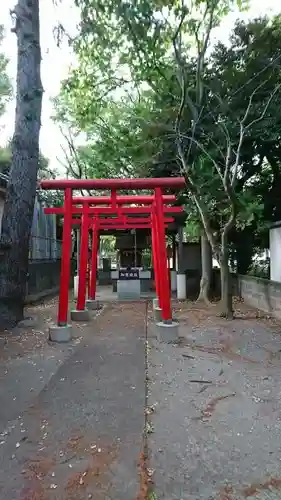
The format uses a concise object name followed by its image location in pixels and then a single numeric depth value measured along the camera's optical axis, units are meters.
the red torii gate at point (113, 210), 6.38
